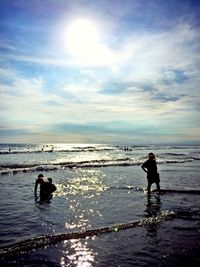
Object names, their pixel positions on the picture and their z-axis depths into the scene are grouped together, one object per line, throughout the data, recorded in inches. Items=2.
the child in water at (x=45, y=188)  454.9
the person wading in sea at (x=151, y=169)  475.2
